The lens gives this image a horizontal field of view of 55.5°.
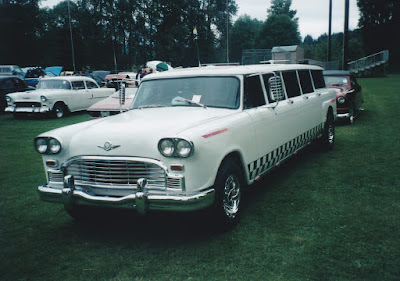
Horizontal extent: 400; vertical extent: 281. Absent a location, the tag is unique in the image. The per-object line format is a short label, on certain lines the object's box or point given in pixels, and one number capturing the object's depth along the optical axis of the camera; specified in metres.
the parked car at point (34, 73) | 29.31
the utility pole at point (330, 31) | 29.83
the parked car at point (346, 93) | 11.26
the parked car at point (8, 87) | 17.61
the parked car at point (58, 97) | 14.77
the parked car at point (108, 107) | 11.41
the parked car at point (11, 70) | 31.92
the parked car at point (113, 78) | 22.20
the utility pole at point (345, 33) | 18.67
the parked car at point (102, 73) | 32.47
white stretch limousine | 3.69
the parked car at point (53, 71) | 33.12
